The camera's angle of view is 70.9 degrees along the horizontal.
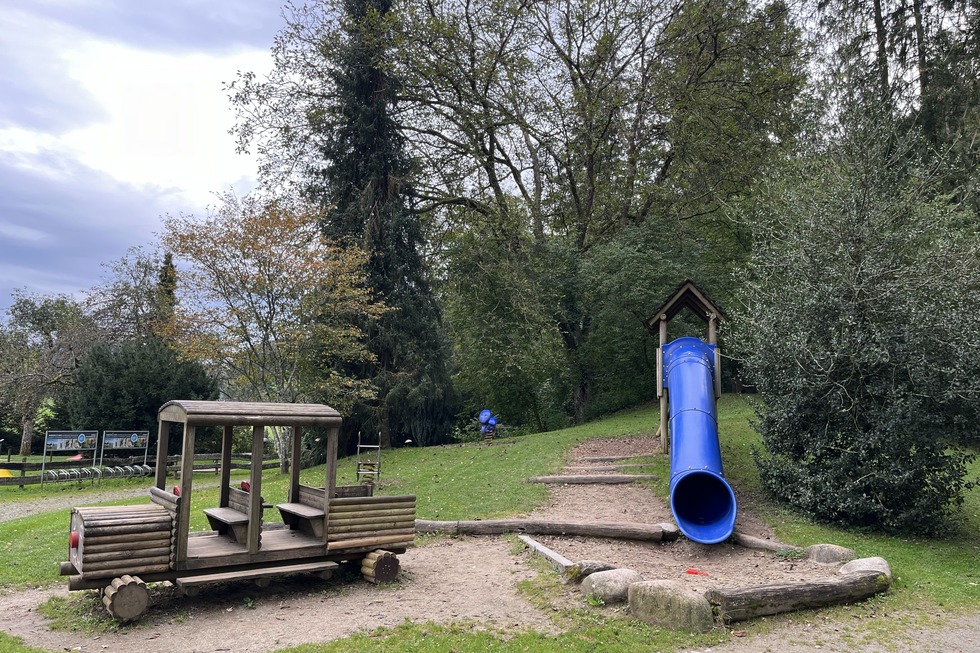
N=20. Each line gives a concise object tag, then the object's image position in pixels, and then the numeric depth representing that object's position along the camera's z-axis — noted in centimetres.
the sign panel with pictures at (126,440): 2081
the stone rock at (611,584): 695
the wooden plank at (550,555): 801
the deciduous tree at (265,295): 1733
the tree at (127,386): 2306
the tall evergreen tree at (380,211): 2225
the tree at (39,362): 2772
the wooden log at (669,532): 998
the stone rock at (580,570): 765
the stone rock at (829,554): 852
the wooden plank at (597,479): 1348
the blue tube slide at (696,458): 1025
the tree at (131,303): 2959
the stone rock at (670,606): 627
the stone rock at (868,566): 768
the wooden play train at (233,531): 643
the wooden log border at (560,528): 1002
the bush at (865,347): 993
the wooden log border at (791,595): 652
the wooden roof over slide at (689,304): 1449
